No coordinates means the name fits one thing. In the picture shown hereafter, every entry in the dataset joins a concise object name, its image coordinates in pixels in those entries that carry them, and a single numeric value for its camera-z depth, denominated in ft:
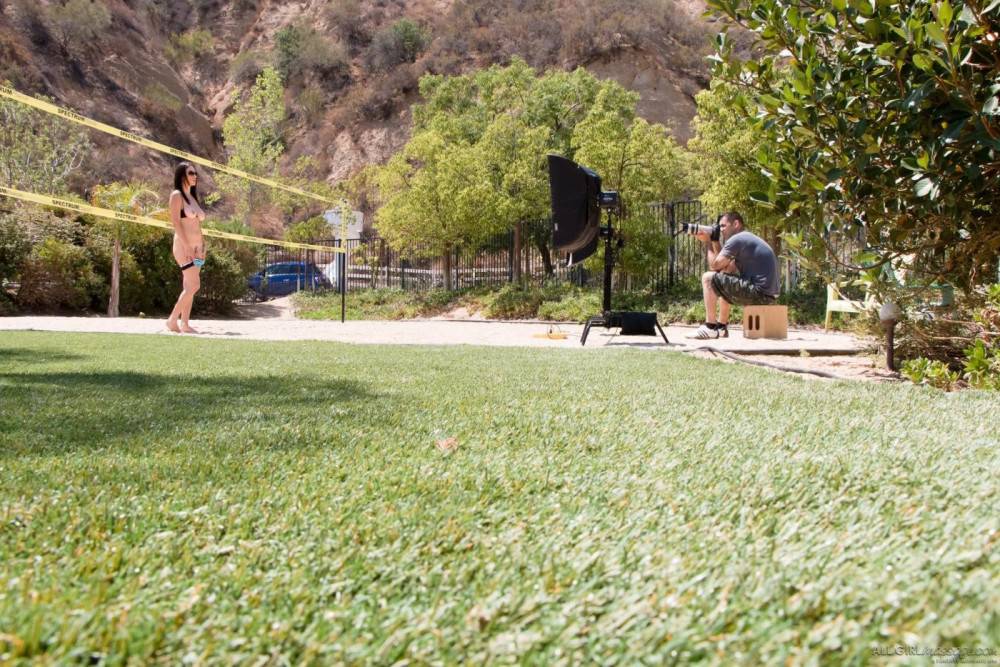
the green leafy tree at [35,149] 80.74
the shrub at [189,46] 157.38
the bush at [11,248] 47.47
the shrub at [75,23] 124.67
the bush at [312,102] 143.84
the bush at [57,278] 48.29
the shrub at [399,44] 137.59
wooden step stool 27.09
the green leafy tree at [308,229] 98.12
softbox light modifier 24.29
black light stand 24.75
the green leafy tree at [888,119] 9.47
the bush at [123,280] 52.27
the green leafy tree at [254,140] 99.55
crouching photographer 26.27
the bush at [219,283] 58.03
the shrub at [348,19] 150.20
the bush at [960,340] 11.35
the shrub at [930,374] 12.07
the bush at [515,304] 54.39
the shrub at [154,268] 55.11
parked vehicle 77.41
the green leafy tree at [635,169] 53.47
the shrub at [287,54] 147.84
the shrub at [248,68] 151.33
